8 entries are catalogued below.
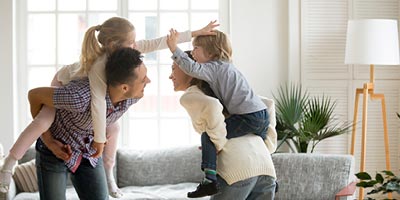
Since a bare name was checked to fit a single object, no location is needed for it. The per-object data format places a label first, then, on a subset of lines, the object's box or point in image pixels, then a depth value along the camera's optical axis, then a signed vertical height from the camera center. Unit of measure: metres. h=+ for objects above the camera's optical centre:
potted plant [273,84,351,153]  5.92 -0.19
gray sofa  5.34 -0.59
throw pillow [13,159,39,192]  5.50 -0.60
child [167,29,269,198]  3.13 +0.04
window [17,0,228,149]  6.27 +0.49
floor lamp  5.76 +0.42
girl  3.26 +0.12
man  3.22 -0.09
